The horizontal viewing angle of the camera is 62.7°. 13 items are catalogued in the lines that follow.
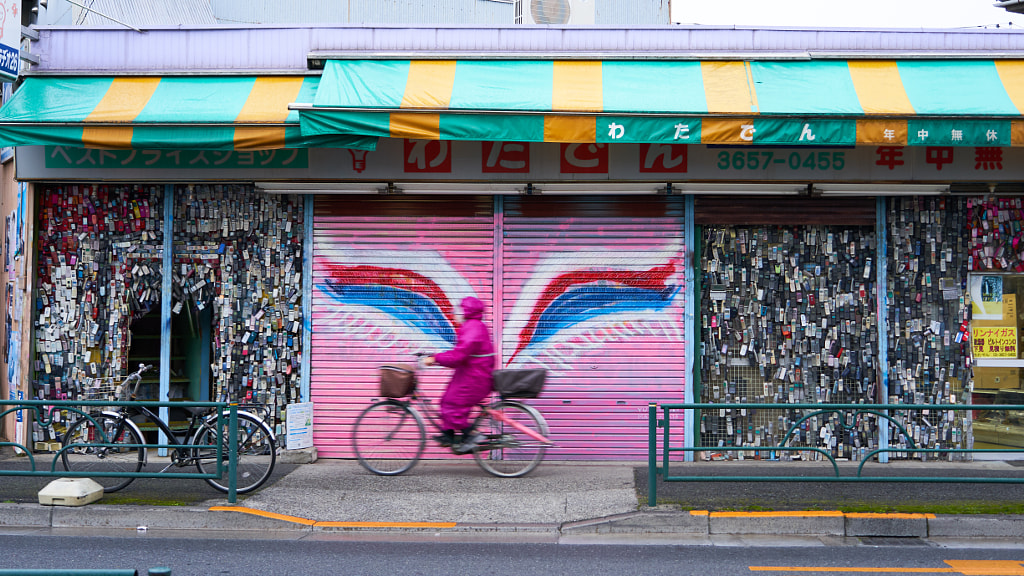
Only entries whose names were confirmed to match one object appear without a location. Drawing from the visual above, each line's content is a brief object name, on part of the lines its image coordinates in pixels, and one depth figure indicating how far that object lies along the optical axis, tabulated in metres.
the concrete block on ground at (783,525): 6.86
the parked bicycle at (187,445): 7.84
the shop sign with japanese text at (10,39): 8.90
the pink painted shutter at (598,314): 9.70
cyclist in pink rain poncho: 8.26
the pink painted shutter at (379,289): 9.77
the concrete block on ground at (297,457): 9.50
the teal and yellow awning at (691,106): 8.41
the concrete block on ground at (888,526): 6.83
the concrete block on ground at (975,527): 6.77
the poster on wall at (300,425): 9.41
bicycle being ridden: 8.54
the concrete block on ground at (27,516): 7.18
